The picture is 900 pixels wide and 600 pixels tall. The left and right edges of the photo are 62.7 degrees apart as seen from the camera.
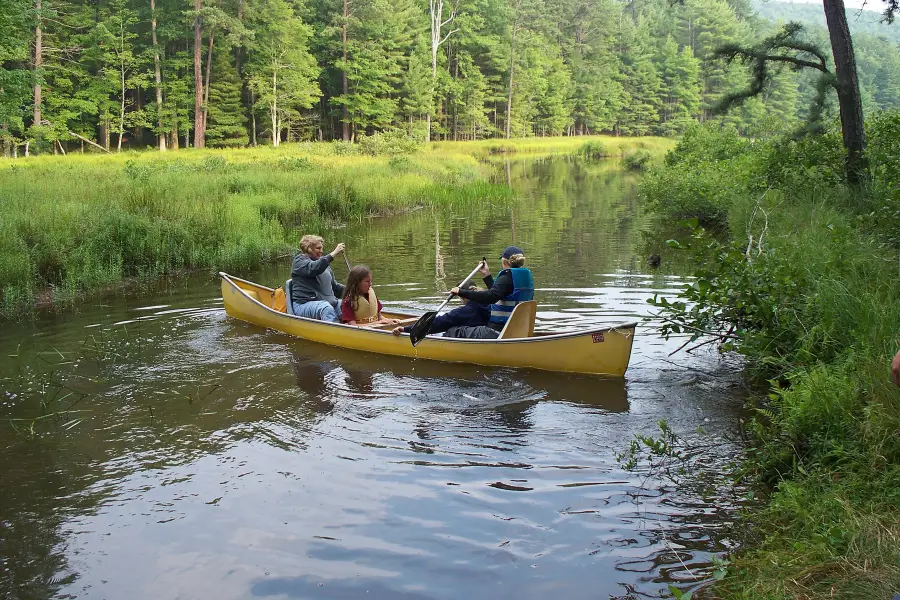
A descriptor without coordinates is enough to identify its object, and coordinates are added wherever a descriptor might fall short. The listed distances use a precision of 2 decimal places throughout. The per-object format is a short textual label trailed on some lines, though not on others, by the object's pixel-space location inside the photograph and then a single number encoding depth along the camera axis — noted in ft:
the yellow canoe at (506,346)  26.86
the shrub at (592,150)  189.18
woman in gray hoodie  34.22
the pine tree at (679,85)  257.14
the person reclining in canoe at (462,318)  31.45
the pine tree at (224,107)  151.53
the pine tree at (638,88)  261.85
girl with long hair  32.86
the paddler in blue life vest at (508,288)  29.27
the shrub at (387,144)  118.79
